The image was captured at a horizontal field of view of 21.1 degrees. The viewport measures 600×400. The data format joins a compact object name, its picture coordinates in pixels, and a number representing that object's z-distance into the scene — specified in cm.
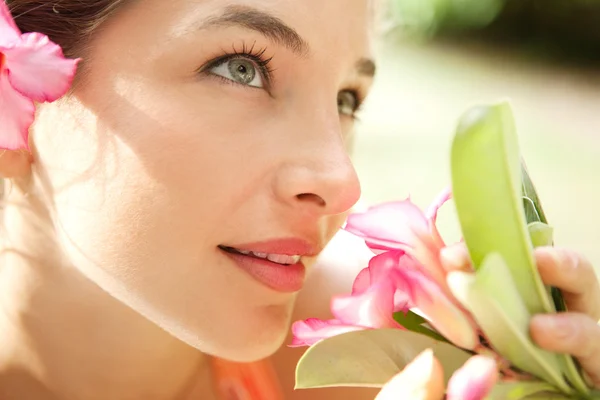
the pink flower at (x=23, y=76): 63
